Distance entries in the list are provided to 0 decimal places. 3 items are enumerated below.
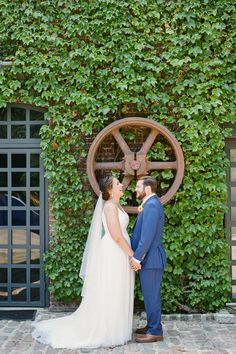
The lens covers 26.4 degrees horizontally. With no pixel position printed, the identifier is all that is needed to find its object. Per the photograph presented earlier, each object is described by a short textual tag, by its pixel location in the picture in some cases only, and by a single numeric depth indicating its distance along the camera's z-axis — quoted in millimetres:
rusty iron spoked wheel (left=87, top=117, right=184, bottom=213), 7227
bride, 5805
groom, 5758
